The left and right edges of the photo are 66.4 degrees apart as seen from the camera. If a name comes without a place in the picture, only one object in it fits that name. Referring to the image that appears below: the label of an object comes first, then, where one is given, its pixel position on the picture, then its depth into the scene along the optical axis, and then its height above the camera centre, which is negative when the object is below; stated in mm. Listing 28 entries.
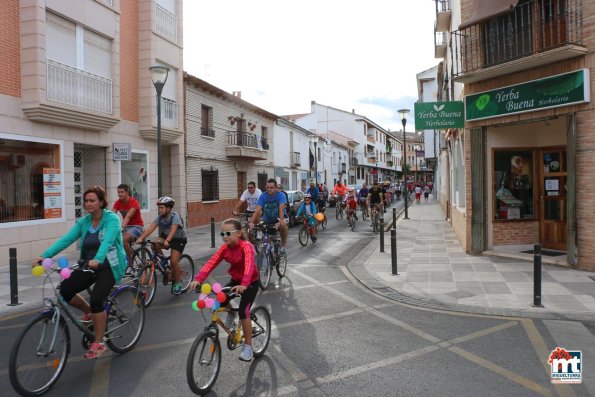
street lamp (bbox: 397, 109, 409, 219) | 21219 +3795
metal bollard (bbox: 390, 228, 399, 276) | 8688 -1217
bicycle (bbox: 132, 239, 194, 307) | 6479 -1069
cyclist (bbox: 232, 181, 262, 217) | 10812 +0
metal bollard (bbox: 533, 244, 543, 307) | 6254 -1186
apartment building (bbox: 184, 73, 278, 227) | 19562 +2366
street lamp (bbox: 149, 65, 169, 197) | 10706 +2866
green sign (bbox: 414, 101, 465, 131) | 10852 +1896
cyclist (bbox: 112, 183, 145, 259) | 7219 -299
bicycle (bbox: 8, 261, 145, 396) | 3574 -1231
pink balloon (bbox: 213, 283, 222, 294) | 3599 -720
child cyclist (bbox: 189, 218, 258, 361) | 4098 -648
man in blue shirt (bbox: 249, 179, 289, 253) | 8297 -191
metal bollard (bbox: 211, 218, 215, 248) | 12617 -1021
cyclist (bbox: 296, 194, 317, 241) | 13260 -486
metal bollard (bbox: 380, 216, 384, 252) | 10773 -1014
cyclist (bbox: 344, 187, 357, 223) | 17281 -324
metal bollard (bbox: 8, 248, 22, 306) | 6746 -1249
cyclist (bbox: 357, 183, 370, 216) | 18578 -66
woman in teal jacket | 4113 -558
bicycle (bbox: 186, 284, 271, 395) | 3578 -1282
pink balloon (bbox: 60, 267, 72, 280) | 3834 -617
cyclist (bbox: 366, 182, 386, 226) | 16625 -66
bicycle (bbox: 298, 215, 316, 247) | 13219 -1022
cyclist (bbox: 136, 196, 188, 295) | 6723 -554
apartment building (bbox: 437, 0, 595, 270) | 8500 +1517
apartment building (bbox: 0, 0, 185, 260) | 10648 +2461
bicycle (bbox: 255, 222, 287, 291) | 7695 -1052
